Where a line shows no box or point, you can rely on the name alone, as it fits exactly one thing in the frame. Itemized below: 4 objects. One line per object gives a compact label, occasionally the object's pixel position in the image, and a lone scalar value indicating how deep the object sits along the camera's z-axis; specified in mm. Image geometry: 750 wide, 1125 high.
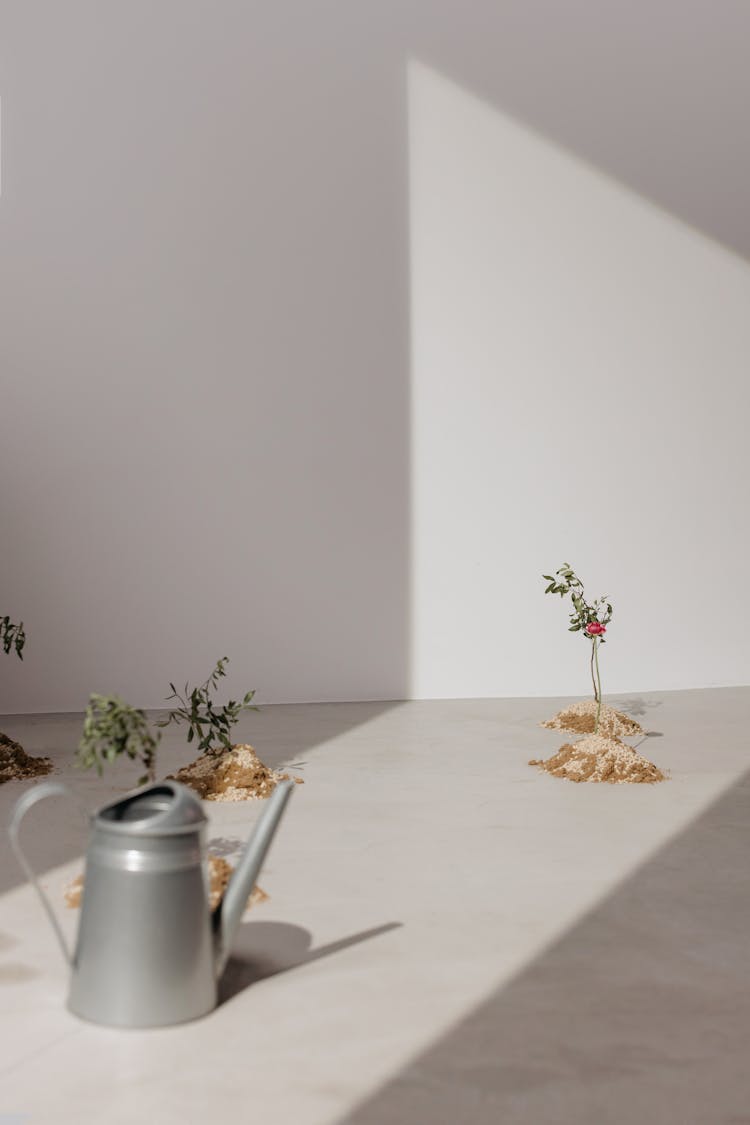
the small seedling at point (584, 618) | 4035
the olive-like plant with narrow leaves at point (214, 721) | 3314
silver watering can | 1767
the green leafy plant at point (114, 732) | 1875
